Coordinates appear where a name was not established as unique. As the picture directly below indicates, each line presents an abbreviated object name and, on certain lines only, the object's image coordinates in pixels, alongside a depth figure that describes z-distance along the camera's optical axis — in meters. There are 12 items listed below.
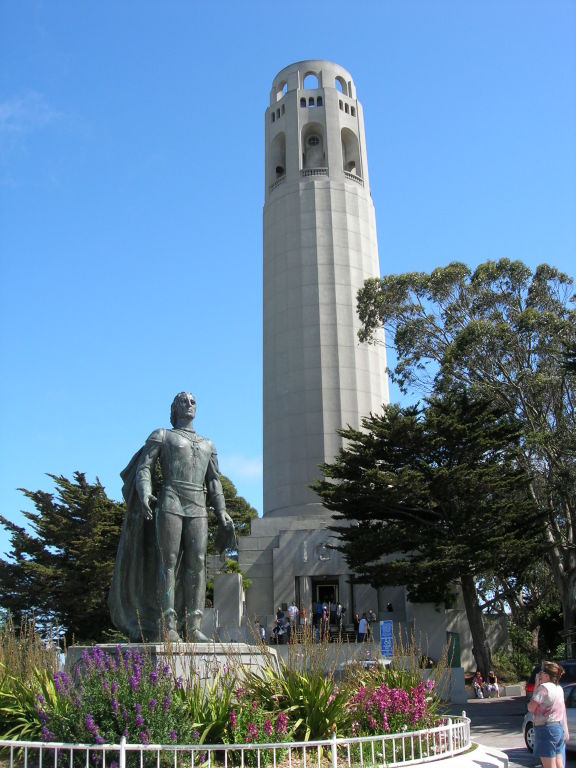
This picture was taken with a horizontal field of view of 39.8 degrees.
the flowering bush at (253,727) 6.64
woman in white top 7.27
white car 10.56
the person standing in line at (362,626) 25.15
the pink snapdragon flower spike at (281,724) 6.73
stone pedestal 7.73
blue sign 16.02
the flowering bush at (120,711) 6.27
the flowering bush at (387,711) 7.51
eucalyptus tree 23.12
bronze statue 9.23
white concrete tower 40.66
